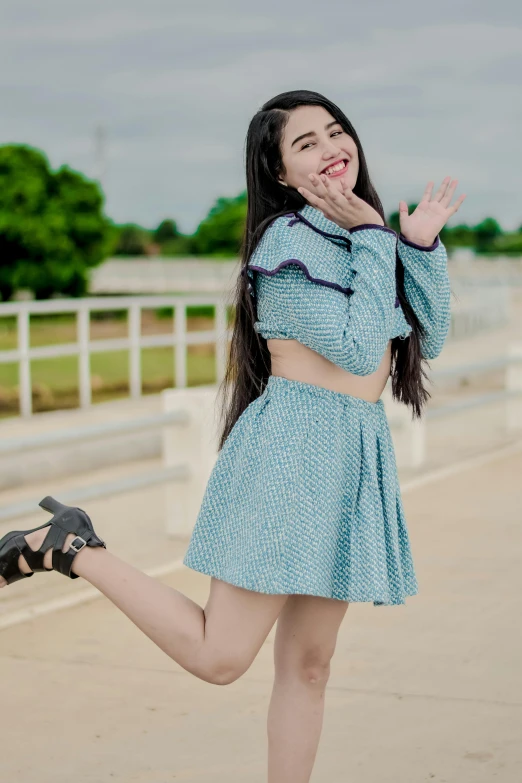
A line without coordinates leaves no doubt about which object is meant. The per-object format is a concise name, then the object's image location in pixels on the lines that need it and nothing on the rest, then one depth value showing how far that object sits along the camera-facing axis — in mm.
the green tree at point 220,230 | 79688
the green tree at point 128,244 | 89312
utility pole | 78938
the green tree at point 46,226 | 47031
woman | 2693
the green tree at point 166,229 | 89200
